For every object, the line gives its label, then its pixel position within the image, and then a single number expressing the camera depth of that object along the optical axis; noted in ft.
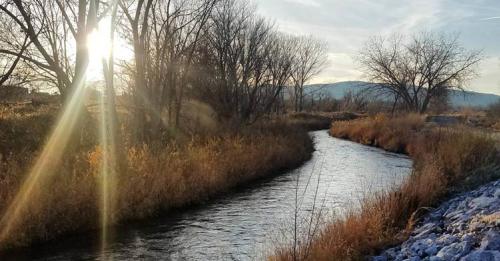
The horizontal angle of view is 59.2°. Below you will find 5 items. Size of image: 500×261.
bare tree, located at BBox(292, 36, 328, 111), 242.99
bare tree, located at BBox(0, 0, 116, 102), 44.65
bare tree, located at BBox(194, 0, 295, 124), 99.14
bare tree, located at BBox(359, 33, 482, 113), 182.60
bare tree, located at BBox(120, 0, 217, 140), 71.77
